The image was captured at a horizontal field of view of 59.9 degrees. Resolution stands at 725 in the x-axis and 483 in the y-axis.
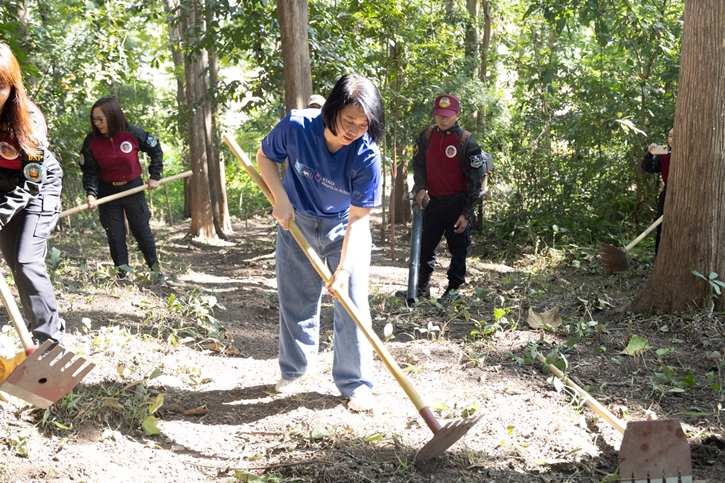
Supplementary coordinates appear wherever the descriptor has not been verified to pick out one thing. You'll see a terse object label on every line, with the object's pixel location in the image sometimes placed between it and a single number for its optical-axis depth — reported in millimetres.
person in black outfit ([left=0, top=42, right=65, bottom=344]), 3186
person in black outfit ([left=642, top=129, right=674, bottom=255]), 6535
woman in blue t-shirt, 2926
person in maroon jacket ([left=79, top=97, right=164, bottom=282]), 5852
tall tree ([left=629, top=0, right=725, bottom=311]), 4543
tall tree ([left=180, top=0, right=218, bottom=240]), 10914
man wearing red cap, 5562
